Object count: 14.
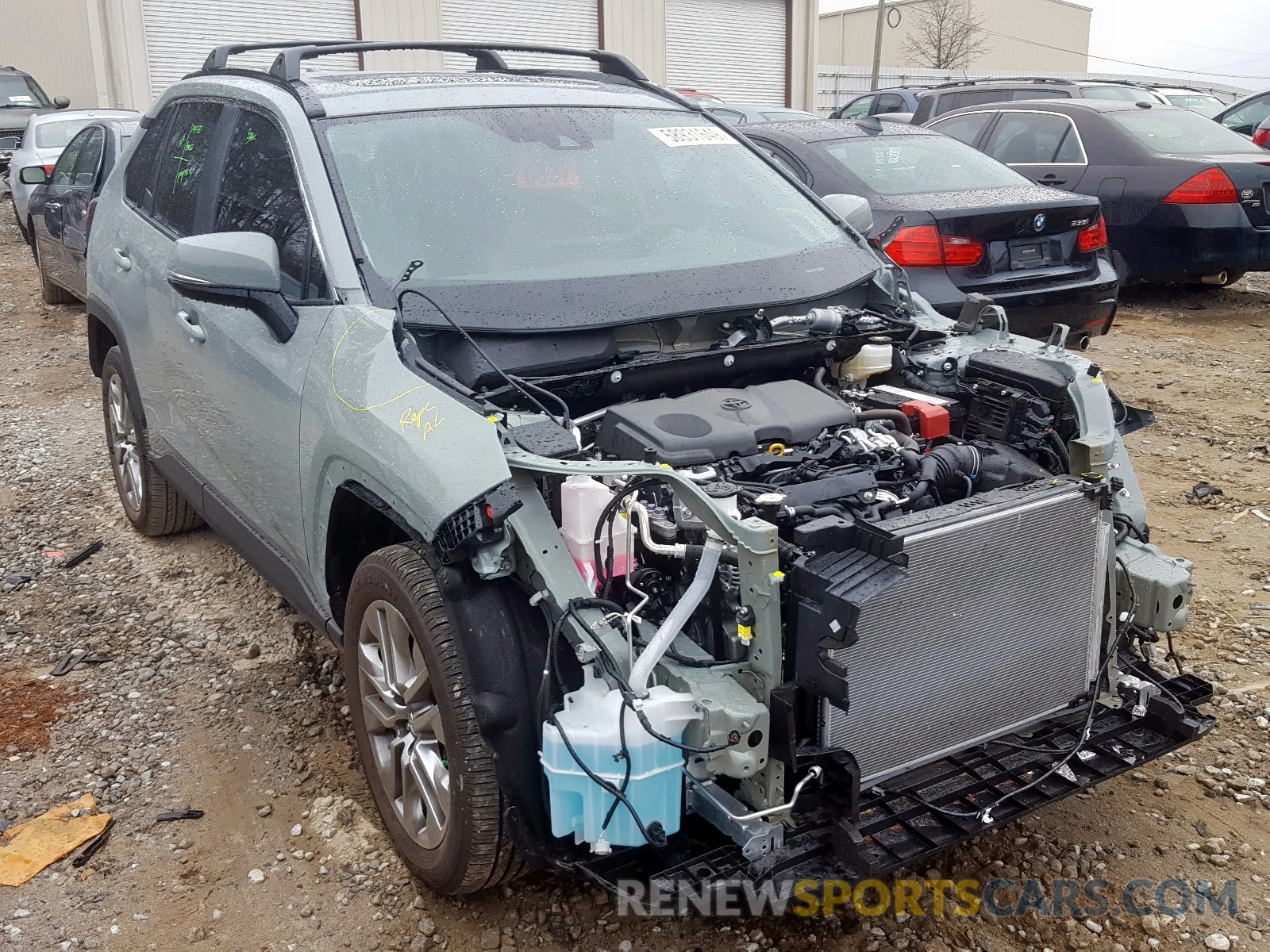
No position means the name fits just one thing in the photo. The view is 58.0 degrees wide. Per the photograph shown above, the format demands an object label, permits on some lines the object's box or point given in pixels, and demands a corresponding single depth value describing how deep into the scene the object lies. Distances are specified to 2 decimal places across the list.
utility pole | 28.39
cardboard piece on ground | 3.06
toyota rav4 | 2.36
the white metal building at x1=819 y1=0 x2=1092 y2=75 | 49.47
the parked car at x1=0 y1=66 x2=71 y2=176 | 16.50
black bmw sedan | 6.57
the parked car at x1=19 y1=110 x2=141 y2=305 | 8.19
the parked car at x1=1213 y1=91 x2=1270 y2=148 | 13.74
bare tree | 42.84
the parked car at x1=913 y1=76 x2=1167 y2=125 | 11.79
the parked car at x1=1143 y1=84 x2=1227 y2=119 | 13.60
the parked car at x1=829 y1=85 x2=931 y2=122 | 15.55
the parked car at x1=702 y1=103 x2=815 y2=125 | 12.63
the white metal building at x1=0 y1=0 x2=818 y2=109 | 17.91
